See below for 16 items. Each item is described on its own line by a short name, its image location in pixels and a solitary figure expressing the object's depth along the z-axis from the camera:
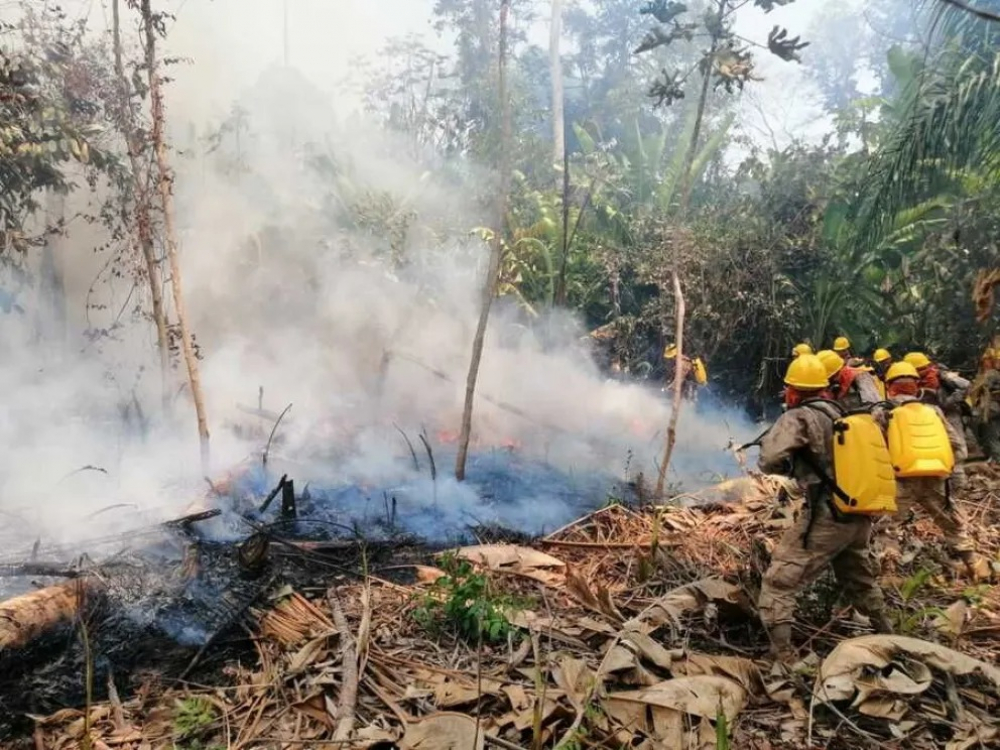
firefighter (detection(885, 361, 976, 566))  5.39
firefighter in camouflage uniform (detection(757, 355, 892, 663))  3.98
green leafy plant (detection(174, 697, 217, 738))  3.49
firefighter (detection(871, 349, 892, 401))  7.78
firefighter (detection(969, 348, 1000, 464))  7.69
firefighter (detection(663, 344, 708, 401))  10.53
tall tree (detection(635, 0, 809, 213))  6.48
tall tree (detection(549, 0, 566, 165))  21.17
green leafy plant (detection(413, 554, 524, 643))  4.14
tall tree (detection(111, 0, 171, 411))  7.87
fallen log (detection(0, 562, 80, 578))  4.91
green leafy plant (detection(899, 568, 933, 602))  4.71
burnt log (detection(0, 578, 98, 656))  4.23
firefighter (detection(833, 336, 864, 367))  8.09
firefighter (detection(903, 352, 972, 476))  6.38
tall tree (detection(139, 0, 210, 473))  7.52
